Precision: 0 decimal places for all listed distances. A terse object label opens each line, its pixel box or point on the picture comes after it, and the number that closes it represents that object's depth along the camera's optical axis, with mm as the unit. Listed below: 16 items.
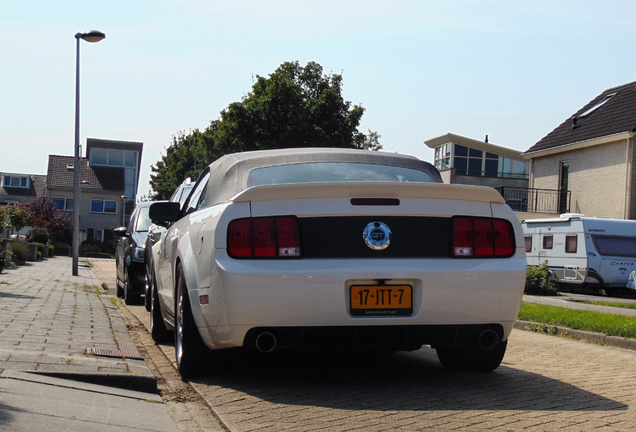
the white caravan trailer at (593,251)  23719
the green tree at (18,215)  28688
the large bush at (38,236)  42600
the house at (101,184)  74000
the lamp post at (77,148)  22928
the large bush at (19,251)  26891
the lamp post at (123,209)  74875
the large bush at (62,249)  54438
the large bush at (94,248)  62625
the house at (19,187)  81750
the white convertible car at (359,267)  4441
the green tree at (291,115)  38750
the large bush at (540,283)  21453
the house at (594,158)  29797
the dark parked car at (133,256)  11938
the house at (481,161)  46812
